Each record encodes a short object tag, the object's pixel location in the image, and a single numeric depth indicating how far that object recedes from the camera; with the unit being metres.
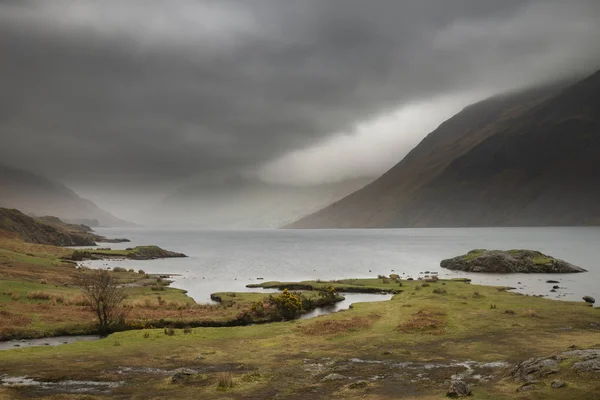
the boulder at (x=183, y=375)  27.25
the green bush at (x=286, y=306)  59.25
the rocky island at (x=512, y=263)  115.55
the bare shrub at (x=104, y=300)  47.93
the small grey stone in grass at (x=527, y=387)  21.73
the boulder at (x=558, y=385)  21.09
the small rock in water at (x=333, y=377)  27.11
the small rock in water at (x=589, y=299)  66.24
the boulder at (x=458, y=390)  21.83
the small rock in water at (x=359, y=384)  25.20
